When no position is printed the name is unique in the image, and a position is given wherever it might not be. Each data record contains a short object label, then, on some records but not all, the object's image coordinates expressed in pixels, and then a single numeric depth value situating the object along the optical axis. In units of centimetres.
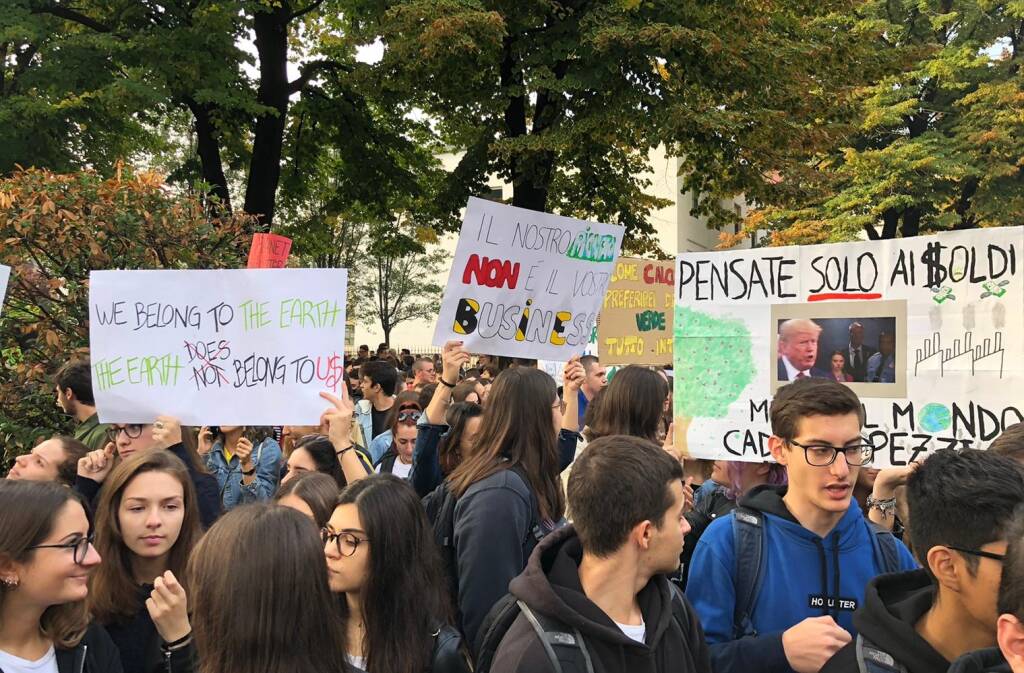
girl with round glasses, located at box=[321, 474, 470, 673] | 284
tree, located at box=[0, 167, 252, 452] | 671
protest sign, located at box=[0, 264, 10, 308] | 463
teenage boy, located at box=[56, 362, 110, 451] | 517
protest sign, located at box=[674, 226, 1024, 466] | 398
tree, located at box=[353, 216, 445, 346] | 3859
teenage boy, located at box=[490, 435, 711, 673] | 229
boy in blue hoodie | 282
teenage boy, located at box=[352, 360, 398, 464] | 798
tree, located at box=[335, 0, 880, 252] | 1302
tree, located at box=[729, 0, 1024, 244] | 2047
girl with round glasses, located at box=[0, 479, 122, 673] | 265
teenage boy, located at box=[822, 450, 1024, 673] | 222
